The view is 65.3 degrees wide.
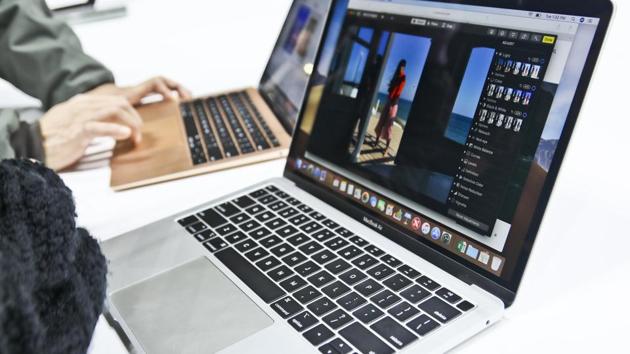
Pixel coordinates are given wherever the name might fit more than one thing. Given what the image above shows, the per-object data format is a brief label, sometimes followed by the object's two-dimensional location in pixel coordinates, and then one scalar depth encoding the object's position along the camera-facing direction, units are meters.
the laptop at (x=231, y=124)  0.70
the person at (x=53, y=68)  0.89
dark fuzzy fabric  0.21
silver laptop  0.37
